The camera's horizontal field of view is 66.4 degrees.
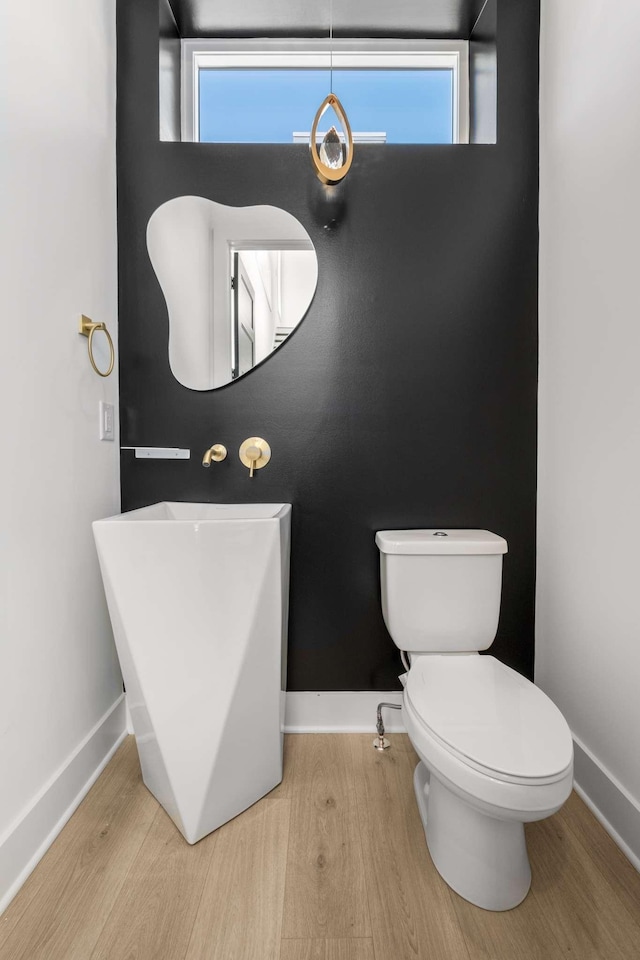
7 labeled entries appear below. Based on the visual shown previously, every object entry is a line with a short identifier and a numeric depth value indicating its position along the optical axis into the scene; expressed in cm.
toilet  95
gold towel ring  139
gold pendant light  155
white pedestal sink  116
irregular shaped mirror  165
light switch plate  155
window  181
